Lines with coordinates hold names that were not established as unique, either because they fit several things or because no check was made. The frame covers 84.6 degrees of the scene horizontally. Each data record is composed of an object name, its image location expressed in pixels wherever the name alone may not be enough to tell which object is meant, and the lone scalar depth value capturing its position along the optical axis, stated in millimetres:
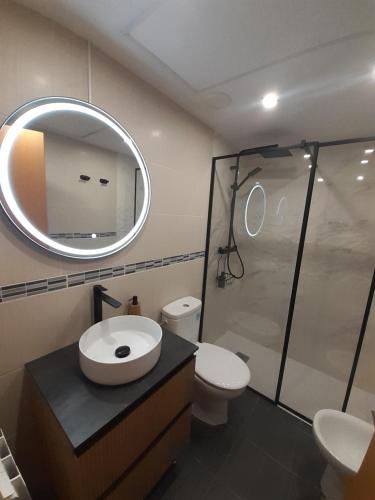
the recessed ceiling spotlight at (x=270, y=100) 1252
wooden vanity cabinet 695
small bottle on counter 1266
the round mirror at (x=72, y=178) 834
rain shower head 1554
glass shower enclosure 1807
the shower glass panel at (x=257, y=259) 2008
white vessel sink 817
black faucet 1068
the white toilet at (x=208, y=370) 1321
